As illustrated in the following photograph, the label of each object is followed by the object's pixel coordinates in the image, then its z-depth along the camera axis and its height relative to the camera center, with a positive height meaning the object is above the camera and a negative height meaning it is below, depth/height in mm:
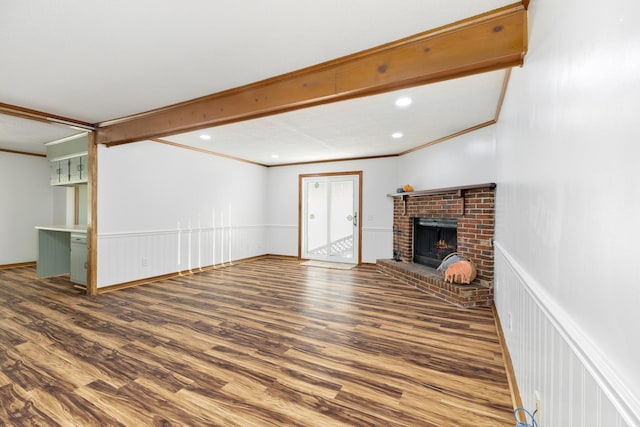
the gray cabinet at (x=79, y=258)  4293 -764
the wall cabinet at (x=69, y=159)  4508 +798
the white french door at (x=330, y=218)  6309 -149
